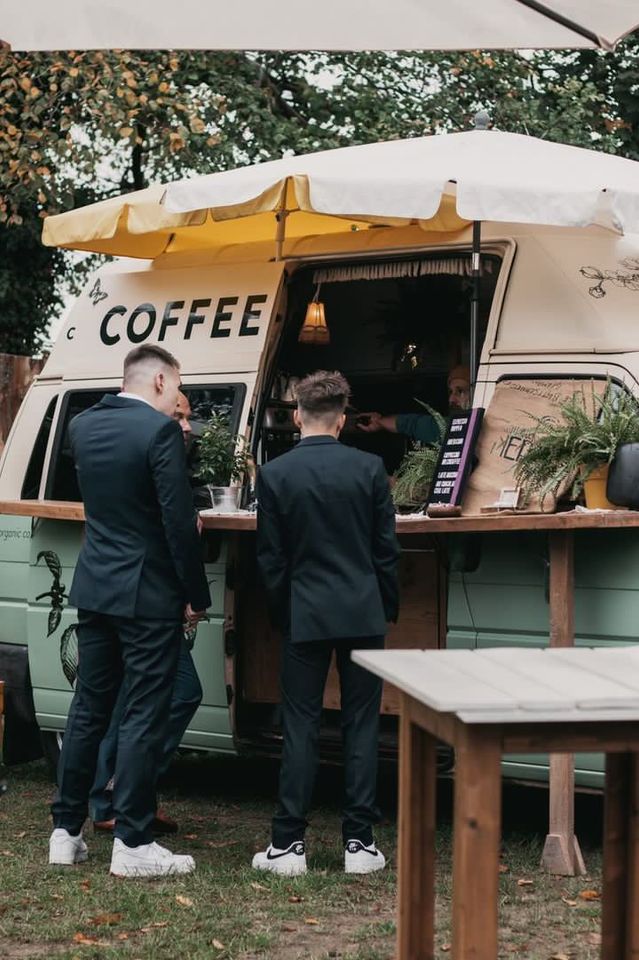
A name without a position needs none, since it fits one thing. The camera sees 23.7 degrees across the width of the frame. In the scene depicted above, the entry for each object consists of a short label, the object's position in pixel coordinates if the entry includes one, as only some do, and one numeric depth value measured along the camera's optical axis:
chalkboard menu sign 6.60
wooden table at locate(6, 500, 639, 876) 6.03
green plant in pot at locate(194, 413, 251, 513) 7.11
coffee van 6.48
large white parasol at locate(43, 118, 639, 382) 6.19
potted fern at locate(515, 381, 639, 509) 6.13
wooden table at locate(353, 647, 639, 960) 3.30
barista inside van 8.08
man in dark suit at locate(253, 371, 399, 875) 5.96
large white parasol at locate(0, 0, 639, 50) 4.07
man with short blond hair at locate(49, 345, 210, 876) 5.94
